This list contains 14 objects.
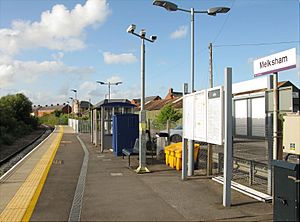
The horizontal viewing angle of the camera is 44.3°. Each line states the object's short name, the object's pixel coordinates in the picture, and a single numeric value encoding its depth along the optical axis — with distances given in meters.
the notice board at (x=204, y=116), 7.83
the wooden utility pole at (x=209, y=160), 10.62
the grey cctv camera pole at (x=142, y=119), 11.66
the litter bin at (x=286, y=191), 4.88
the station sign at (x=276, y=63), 6.65
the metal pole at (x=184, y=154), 10.11
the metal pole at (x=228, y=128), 7.36
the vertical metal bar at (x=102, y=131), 18.98
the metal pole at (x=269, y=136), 7.61
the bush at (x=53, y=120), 83.24
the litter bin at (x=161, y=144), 15.35
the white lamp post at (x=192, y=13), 11.03
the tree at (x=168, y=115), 39.02
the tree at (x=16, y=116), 37.12
